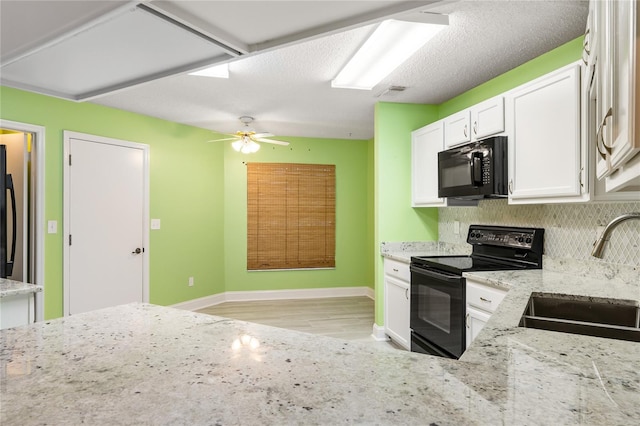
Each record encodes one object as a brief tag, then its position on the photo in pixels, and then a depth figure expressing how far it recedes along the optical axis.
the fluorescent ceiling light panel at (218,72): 2.94
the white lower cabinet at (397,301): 3.35
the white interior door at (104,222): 3.72
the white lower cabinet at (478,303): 2.25
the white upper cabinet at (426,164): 3.52
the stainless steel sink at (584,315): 1.43
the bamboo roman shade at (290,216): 5.80
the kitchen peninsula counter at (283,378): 0.61
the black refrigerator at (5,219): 2.83
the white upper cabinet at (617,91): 0.75
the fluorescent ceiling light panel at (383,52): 2.27
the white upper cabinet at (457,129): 3.07
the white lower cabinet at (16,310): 1.92
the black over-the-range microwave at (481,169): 2.67
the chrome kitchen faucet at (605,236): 1.20
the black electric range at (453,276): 2.59
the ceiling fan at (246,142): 4.34
